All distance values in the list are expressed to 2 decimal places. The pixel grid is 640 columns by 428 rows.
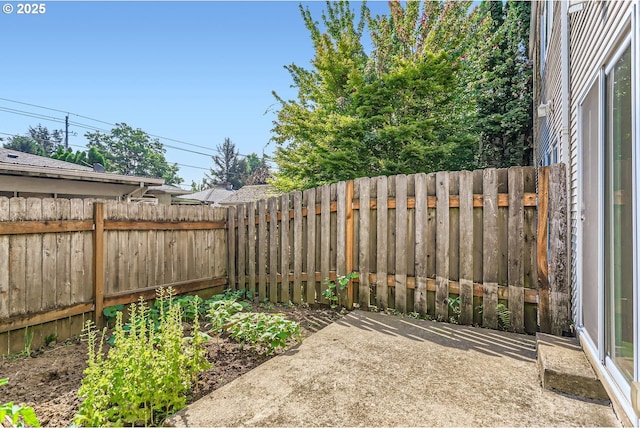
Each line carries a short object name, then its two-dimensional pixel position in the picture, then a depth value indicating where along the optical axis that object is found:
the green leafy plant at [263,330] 2.63
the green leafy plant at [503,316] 2.99
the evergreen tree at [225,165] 43.28
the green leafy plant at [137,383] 1.64
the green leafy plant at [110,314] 3.47
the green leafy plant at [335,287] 3.87
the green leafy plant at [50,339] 3.08
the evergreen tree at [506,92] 8.41
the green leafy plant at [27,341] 2.89
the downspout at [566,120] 2.71
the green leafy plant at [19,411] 0.97
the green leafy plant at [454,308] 3.26
